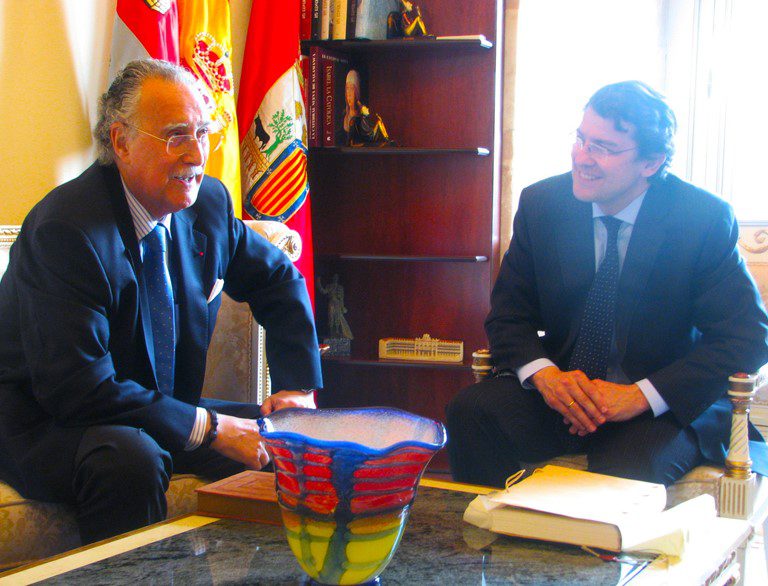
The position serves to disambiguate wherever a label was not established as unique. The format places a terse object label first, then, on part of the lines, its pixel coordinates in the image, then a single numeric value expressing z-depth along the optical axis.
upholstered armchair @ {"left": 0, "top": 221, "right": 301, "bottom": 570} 1.65
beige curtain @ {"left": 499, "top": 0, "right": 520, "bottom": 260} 3.41
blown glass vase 1.00
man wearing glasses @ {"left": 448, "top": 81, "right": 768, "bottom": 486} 2.04
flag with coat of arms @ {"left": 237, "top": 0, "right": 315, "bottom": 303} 3.13
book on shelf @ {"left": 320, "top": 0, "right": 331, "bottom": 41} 3.35
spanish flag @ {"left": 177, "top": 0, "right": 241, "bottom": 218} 2.75
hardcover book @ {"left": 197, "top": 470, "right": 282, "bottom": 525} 1.36
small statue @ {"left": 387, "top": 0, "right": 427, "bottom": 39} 3.33
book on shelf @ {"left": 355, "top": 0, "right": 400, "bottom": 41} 3.30
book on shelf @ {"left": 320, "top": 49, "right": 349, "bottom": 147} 3.34
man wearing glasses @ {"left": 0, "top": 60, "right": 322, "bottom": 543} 1.69
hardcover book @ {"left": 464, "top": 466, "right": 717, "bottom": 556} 1.24
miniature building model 3.45
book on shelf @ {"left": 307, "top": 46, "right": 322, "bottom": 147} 3.31
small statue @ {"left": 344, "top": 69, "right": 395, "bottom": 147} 3.40
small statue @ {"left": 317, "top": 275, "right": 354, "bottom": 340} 3.57
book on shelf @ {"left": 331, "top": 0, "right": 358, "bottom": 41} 3.34
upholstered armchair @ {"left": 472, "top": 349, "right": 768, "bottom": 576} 1.92
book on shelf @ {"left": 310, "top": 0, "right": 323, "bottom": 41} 3.36
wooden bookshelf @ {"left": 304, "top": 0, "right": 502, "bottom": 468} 3.38
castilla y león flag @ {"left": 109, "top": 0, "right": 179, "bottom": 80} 2.54
